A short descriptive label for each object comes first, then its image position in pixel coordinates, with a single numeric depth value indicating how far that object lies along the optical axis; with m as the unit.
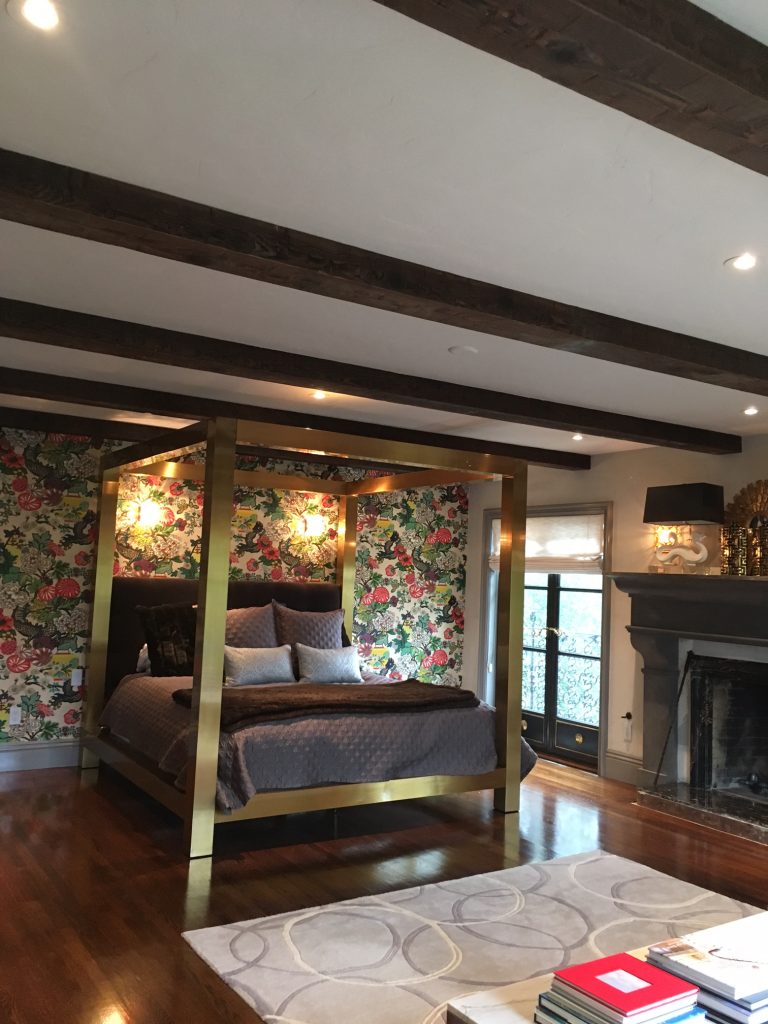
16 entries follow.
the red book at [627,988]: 1.88
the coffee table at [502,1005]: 1.99
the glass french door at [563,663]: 6.66
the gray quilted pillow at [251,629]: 5.93
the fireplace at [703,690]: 5.34
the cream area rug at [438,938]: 2.74
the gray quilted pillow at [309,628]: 6.12
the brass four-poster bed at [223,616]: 4.02
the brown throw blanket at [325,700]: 4.27
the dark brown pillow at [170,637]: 5.53
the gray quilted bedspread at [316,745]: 4.11
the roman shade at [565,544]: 6.63
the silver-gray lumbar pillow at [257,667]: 5.47
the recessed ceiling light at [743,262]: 2.69
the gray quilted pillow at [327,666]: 5.72
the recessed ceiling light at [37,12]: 1.67
